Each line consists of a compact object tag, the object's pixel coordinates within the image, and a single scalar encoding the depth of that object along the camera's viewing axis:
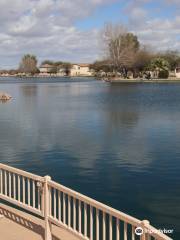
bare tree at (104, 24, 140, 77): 152.88
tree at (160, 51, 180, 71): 174.75
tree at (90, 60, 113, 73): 158.02
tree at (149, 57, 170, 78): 153.50
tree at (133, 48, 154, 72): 160.86
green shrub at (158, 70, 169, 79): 157.12
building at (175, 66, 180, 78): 168.56
